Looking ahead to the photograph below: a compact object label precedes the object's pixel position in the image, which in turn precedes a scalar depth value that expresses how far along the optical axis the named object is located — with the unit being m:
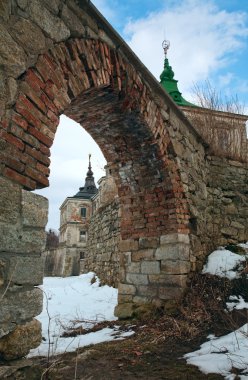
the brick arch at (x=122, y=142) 2.54
